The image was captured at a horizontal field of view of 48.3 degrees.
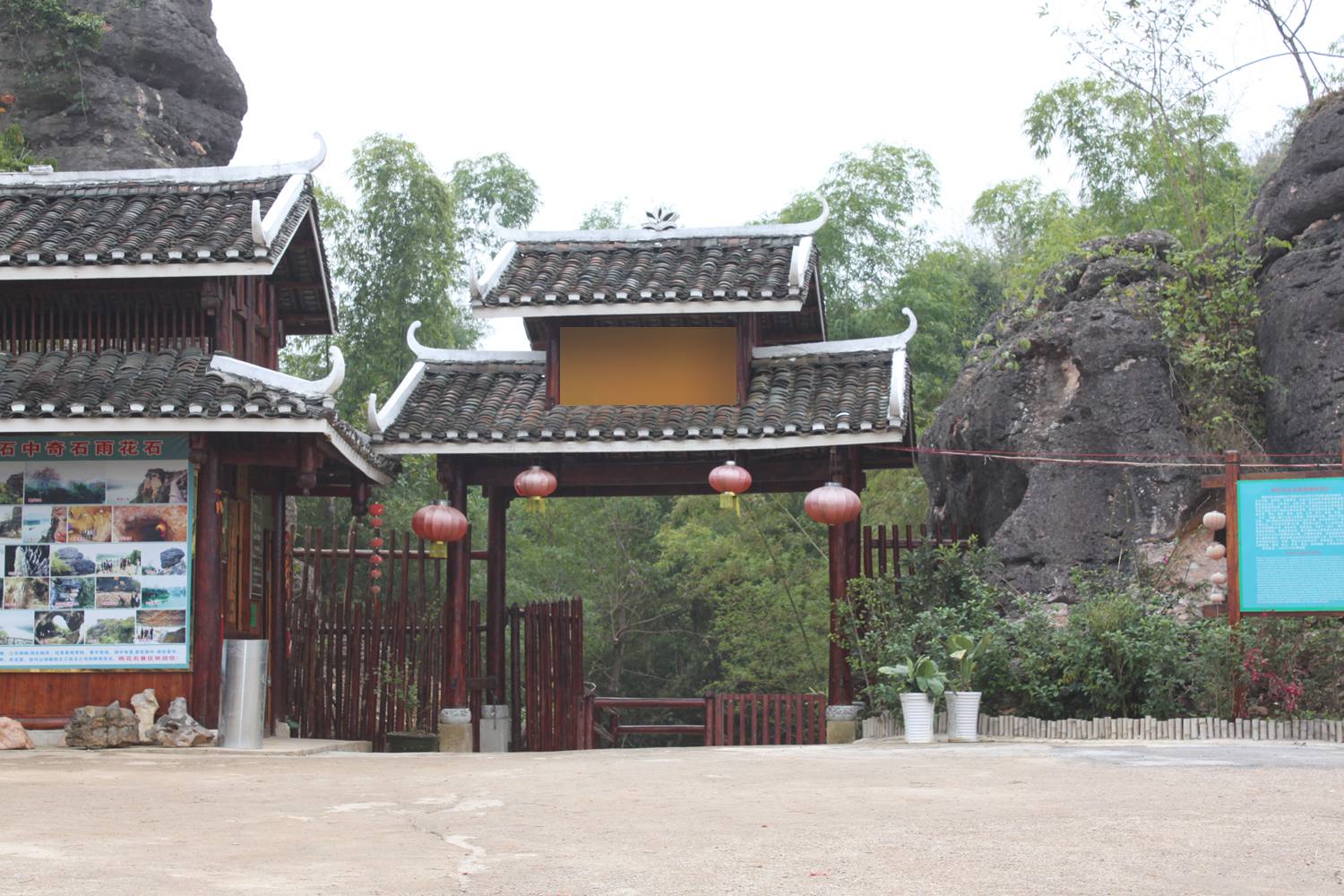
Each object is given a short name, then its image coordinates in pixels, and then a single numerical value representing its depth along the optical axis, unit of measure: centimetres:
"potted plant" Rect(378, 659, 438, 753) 1456
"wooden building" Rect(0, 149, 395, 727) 1161
